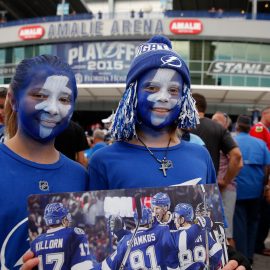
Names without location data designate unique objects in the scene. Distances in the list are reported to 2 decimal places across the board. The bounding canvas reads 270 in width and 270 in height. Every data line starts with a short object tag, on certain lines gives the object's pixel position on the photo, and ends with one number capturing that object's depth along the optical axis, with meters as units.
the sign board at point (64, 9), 21.68
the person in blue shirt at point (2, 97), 2.68
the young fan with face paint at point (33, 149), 1.10
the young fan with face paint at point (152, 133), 1.22
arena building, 17.73
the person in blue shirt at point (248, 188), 3.45
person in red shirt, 4.06
